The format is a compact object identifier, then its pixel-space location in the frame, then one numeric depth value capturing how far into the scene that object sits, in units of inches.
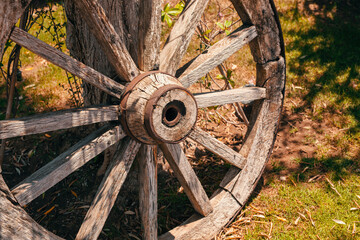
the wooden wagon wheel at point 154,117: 64.1
